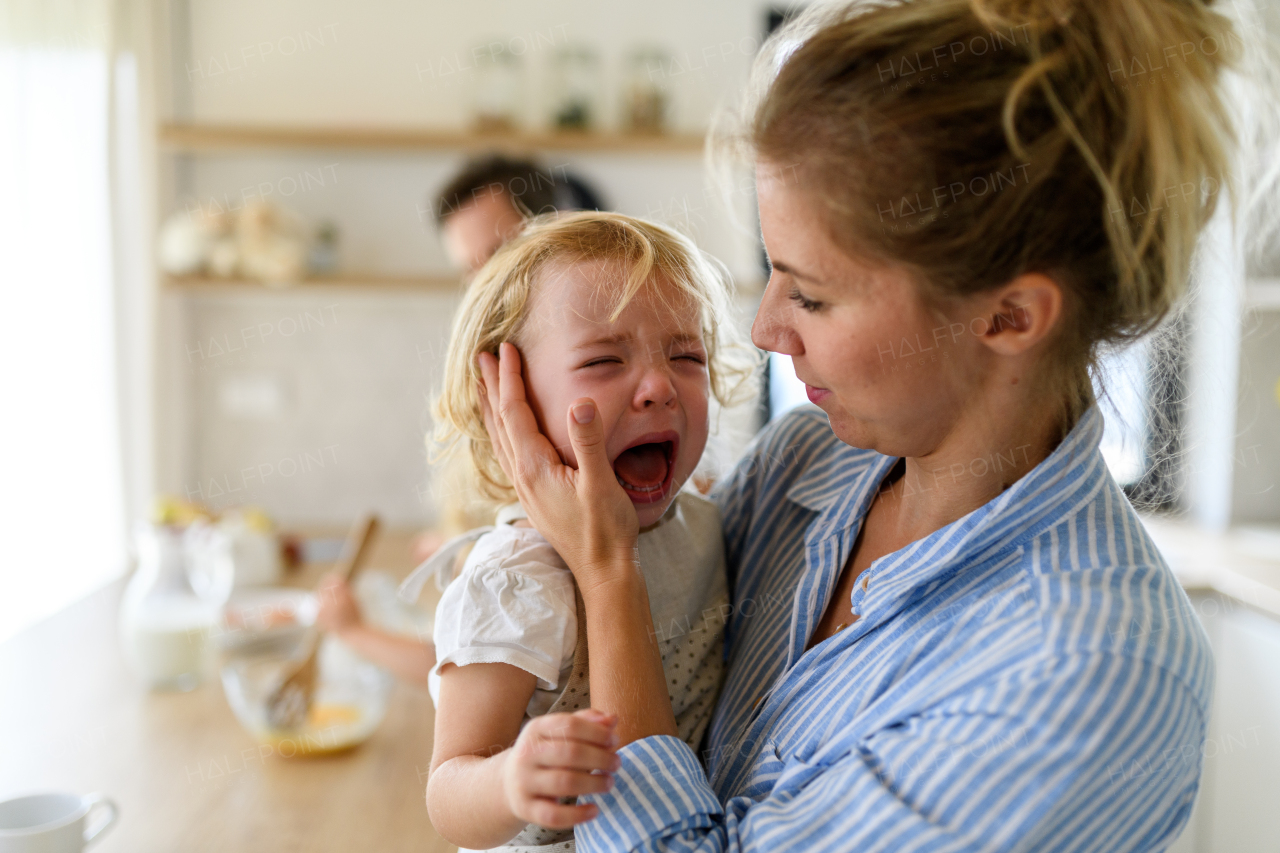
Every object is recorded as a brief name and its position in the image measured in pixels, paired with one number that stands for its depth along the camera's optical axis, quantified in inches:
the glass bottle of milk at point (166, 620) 71.6
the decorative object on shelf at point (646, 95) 124.5
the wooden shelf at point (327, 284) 118.8
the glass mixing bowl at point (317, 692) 60.8
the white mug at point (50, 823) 41.4
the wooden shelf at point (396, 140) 119.3
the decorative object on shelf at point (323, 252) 122.2
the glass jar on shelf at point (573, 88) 123.9
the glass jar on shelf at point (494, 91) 121.7
